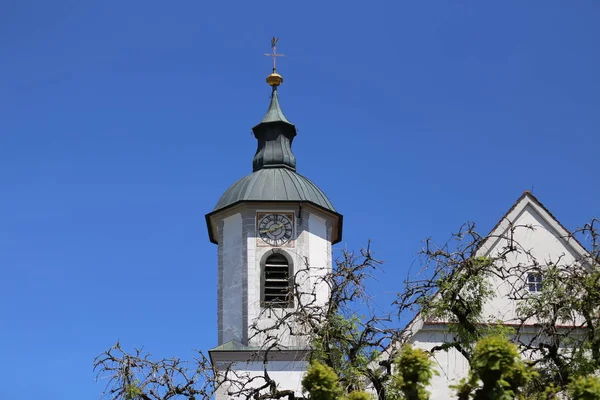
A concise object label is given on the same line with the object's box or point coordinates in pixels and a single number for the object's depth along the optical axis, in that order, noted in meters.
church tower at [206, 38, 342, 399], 30.09
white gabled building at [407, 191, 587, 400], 24.66
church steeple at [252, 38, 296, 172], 33.62
